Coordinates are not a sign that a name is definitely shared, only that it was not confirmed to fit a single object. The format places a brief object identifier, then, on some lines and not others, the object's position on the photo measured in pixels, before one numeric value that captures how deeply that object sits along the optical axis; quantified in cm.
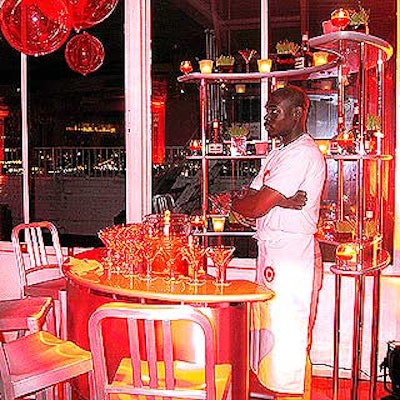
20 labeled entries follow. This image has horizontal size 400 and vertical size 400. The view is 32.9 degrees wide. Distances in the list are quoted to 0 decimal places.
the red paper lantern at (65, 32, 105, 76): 411
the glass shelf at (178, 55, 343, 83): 386
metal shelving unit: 295
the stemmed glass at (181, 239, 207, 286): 270
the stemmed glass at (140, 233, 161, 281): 283
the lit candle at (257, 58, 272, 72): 401
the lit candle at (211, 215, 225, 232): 413
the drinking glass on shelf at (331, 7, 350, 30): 308
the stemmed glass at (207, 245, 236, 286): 266
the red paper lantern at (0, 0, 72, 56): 271
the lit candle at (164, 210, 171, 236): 309
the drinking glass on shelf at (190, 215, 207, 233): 393
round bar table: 252
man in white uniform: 307
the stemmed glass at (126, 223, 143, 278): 288
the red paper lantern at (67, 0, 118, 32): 302
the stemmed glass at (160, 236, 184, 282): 278
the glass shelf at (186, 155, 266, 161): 407
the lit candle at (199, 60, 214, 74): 399
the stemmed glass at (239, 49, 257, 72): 407
